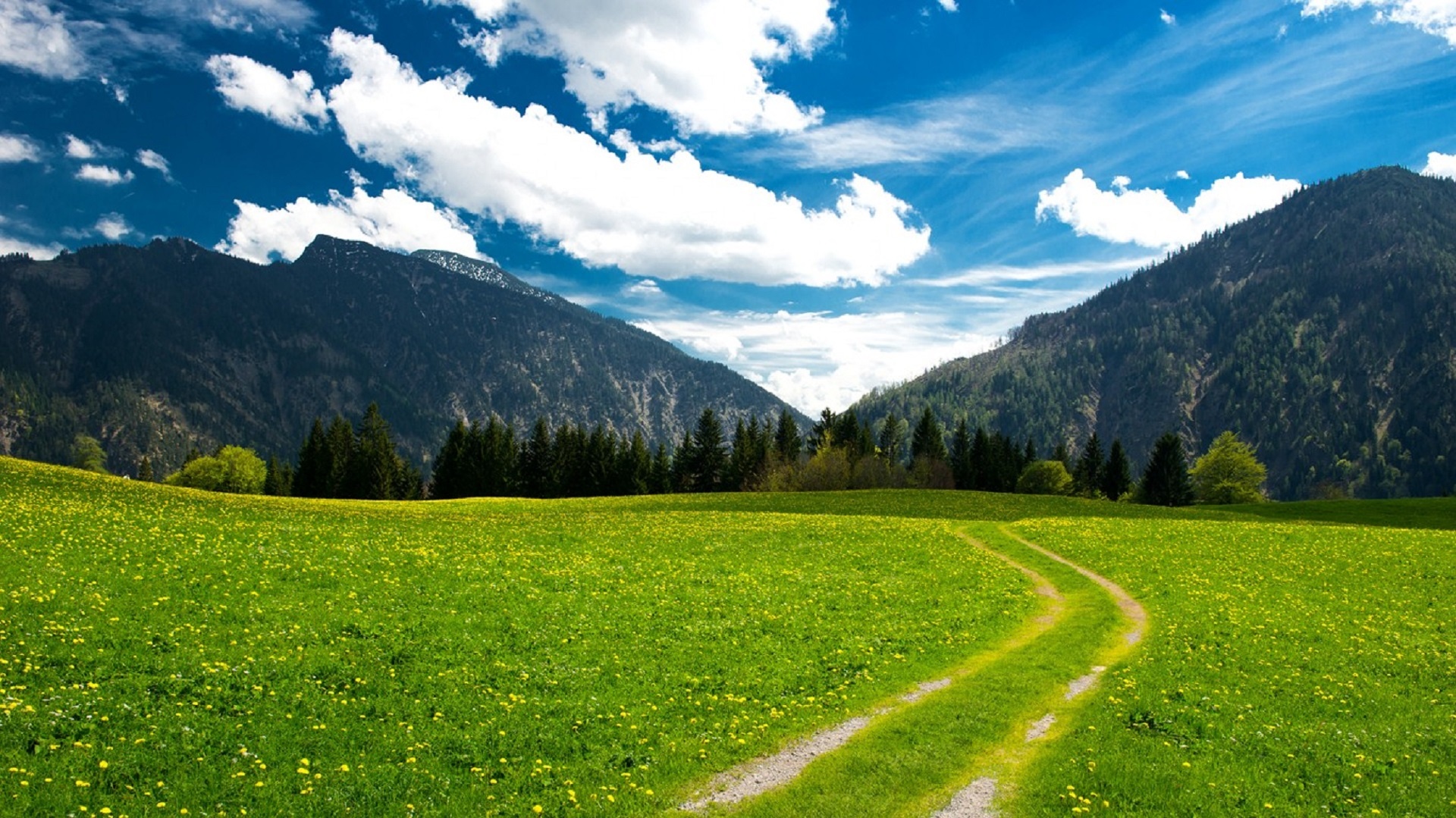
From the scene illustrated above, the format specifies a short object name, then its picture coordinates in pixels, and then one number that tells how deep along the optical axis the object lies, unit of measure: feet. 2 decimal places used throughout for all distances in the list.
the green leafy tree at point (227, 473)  472.44
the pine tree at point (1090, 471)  488.44
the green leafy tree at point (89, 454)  611.06
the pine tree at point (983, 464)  480.23
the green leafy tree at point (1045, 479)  500.33
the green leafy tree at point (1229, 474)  447.01
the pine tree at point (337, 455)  381.60
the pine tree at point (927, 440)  479.00
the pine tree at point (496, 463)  381.19
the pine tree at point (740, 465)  424.46
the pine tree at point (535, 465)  401.70
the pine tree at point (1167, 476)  438.40
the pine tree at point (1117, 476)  468.75
